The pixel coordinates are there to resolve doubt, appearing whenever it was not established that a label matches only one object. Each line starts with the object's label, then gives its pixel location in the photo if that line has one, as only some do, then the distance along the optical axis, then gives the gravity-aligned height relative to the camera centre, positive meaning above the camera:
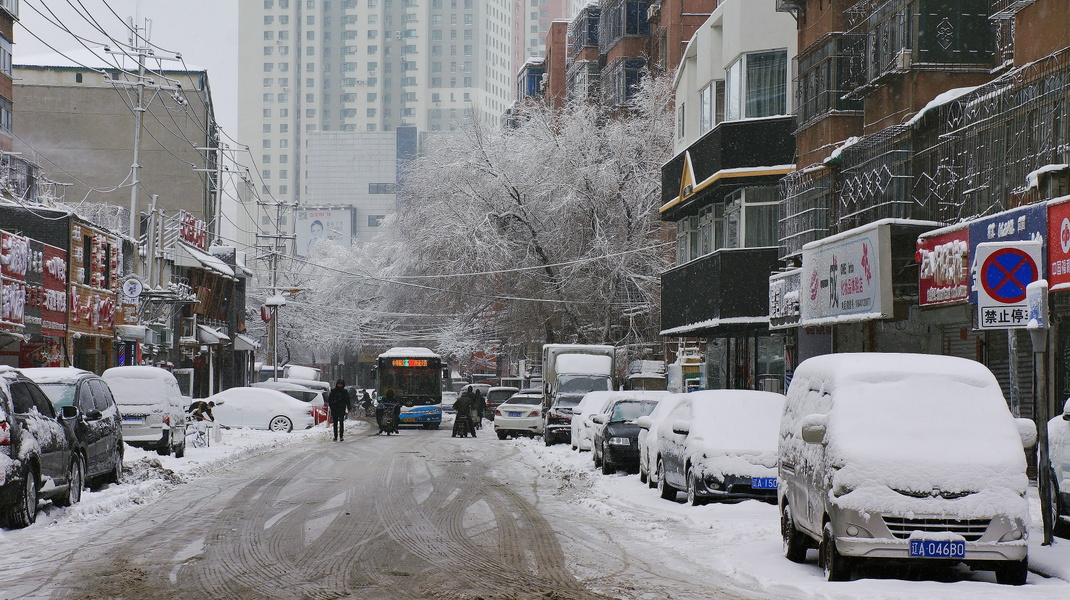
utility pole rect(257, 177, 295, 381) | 63.69 +3.47
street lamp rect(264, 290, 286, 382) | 62.75 +2.80
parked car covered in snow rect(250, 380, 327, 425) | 51.12 -1.07
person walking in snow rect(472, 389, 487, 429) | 50.17 -1.53
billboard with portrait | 197.75 +19.70
